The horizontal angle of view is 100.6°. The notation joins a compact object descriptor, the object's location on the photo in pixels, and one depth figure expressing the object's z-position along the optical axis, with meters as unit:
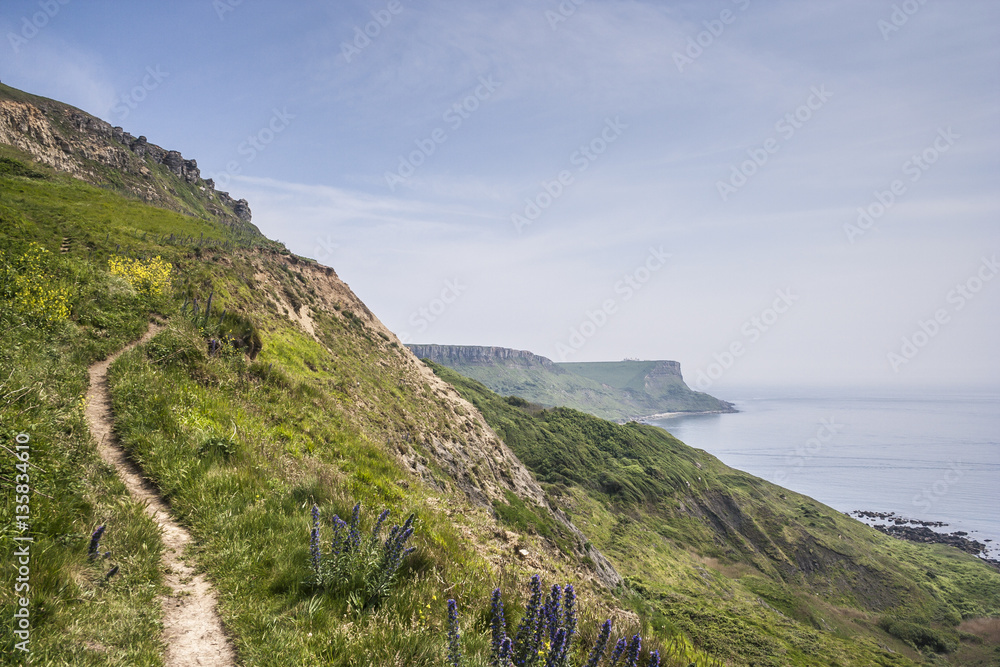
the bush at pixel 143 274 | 16.86
